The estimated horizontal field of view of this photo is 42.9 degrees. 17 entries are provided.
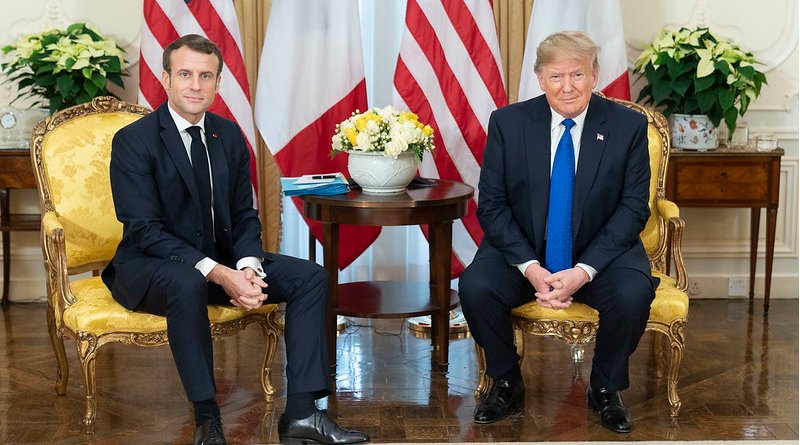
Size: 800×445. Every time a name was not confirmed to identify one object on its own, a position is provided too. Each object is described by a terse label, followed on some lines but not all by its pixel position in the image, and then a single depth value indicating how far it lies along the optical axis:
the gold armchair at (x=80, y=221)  3.57
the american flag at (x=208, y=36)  4.81
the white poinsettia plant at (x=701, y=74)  4.97
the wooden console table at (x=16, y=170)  5.03
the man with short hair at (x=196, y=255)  3.33
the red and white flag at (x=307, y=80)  4.86
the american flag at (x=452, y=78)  4.84
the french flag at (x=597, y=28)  4.89
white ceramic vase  4.08
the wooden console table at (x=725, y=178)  5.12
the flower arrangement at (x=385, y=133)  4.04
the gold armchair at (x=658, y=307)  3.57
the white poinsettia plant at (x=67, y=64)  4.89
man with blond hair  3.57
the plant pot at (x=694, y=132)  5.12
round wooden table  3.98
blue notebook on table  4.08
